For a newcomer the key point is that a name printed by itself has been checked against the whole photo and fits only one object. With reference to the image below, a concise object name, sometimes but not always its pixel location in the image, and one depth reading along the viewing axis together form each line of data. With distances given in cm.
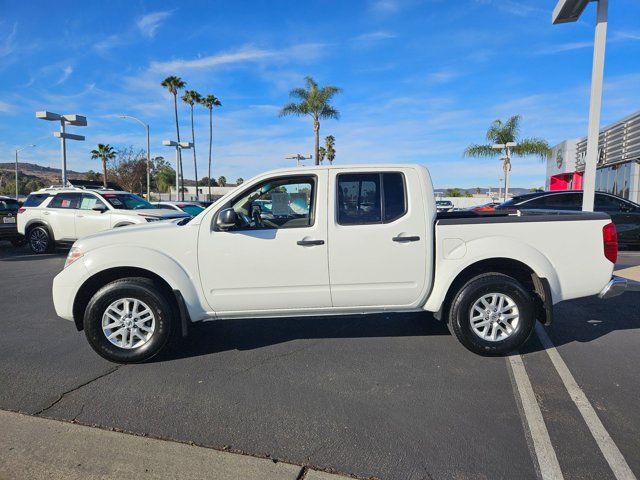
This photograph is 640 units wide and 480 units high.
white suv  1150
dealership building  1925
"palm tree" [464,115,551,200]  3212
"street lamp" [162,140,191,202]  2779
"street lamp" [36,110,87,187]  1810
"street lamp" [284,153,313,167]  2200
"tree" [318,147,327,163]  6118
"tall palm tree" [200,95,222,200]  5123
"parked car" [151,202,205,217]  1530
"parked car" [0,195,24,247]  1205
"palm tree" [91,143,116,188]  5328
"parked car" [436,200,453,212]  3570
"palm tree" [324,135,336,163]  6394
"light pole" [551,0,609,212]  684
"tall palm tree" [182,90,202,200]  4916
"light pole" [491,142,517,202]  2898
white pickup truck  428
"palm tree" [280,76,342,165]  2931
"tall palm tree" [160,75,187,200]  4434
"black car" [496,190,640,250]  1125
